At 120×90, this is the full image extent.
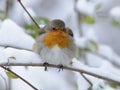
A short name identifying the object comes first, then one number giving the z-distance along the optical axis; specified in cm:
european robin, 508
